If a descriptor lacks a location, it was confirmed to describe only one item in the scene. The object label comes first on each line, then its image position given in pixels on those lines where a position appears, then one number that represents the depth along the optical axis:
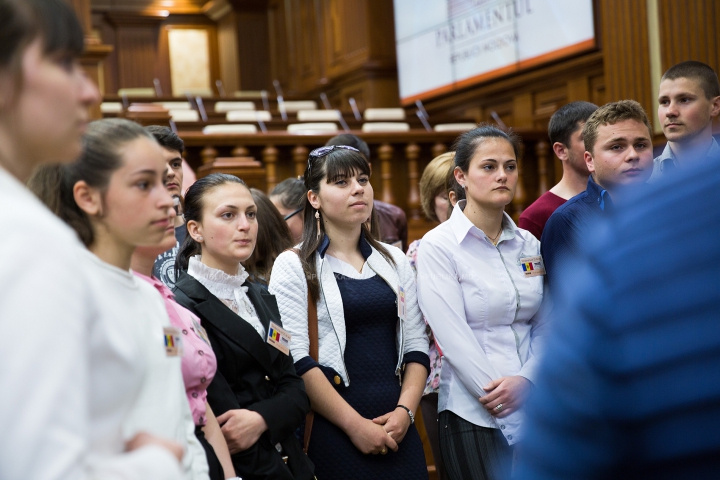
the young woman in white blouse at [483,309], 2.64
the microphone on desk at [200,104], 10.54
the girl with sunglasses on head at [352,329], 2.57
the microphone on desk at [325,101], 11.64
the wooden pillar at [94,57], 7.27
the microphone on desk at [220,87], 14.35
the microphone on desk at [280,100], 10.30
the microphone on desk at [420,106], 10.03
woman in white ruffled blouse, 2.22
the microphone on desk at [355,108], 10.34
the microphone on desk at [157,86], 13.68
